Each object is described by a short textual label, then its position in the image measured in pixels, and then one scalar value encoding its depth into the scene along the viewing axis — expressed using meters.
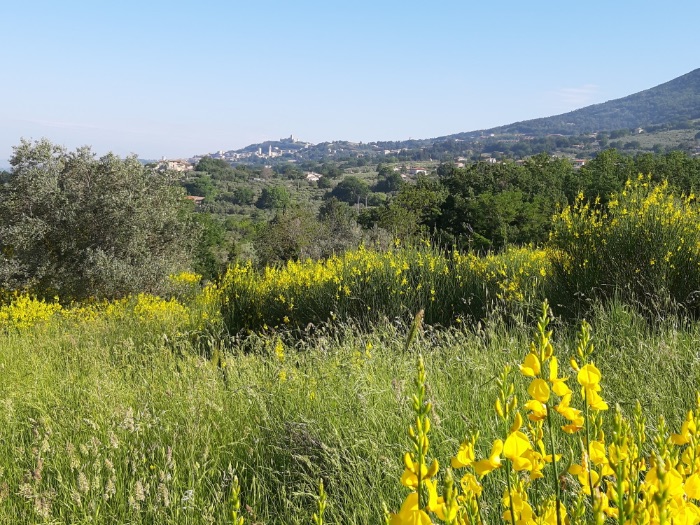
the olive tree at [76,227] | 10.97
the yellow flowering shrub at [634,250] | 5.11
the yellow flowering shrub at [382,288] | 5.84
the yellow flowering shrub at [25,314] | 7.82
